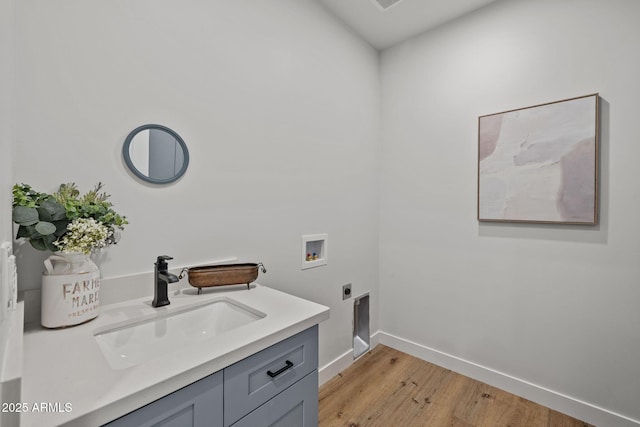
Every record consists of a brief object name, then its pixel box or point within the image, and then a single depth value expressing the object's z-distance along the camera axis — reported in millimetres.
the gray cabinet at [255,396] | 693
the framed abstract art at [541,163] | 1627
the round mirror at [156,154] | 1159
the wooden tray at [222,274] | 1245
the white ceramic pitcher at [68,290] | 865
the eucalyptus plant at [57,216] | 820
